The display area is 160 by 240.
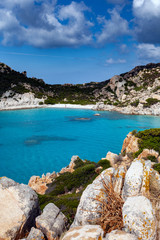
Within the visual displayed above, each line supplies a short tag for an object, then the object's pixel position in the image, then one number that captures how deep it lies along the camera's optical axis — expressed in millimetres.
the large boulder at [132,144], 19234
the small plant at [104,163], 16931
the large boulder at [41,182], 15753
